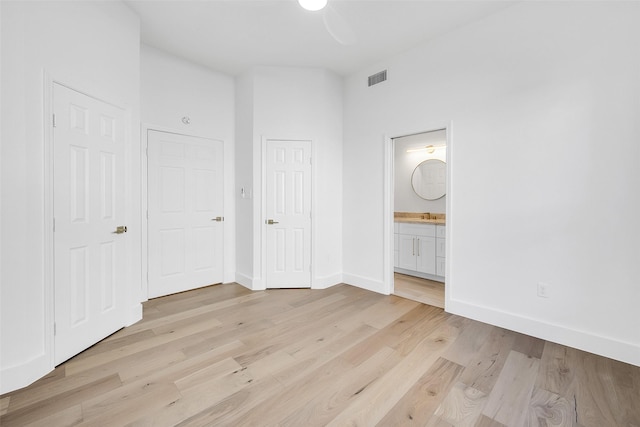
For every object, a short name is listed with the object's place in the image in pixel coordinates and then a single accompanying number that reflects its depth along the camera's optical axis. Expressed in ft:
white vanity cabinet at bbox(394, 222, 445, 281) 14.03
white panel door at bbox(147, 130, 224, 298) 11.75
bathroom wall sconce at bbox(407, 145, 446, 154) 16.15
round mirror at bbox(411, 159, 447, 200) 15.87
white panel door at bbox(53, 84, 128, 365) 7.10
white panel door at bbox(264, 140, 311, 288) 13.01
